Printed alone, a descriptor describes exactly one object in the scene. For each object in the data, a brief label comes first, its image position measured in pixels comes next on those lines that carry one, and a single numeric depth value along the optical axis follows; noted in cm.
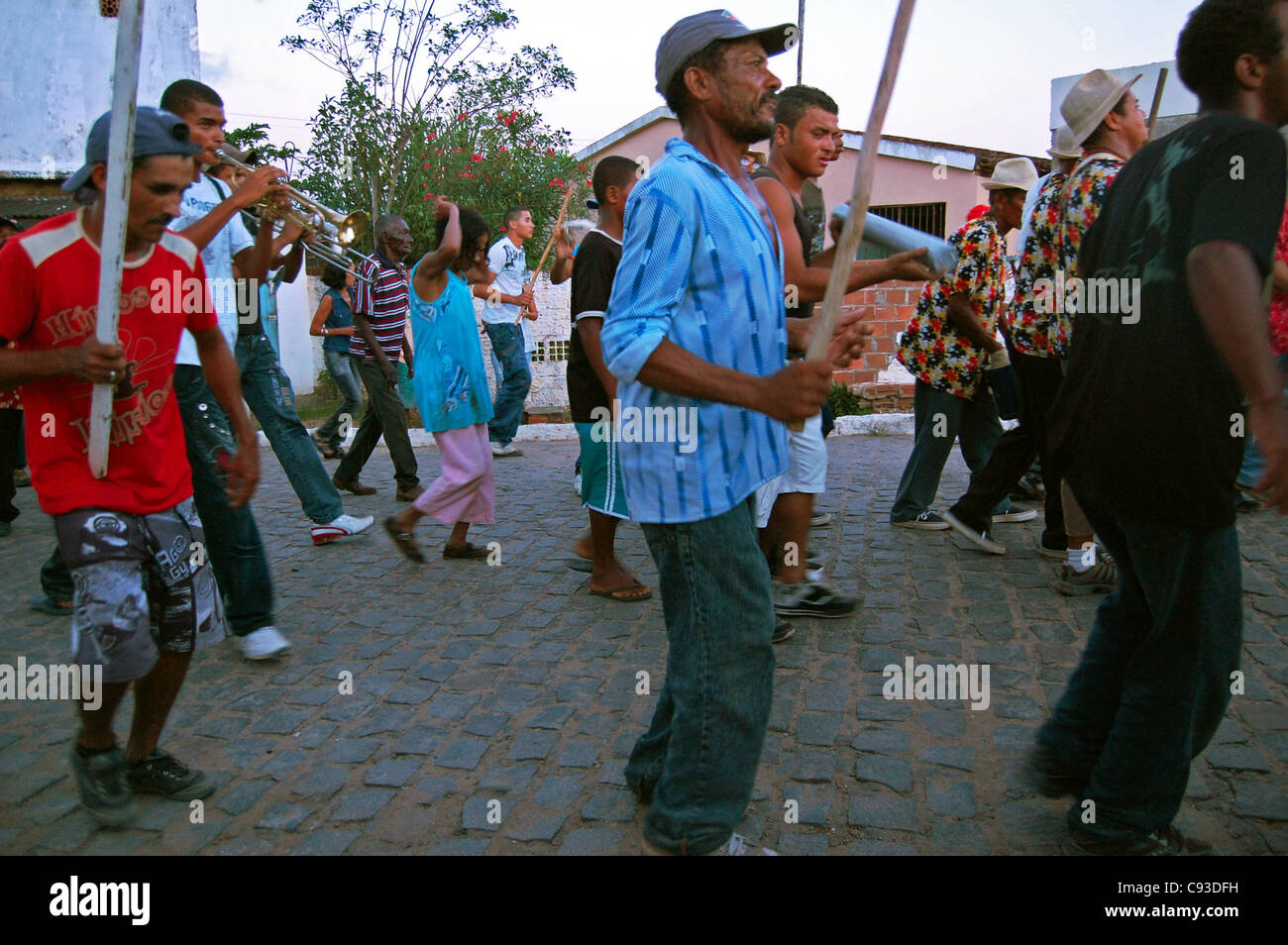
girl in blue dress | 552
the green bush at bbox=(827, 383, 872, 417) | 1117
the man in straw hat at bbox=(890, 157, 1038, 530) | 560
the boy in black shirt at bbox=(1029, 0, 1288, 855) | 216
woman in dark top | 938
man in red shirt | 263
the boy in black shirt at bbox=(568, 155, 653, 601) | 464
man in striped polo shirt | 739
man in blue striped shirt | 221
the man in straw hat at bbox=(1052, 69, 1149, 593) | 419
